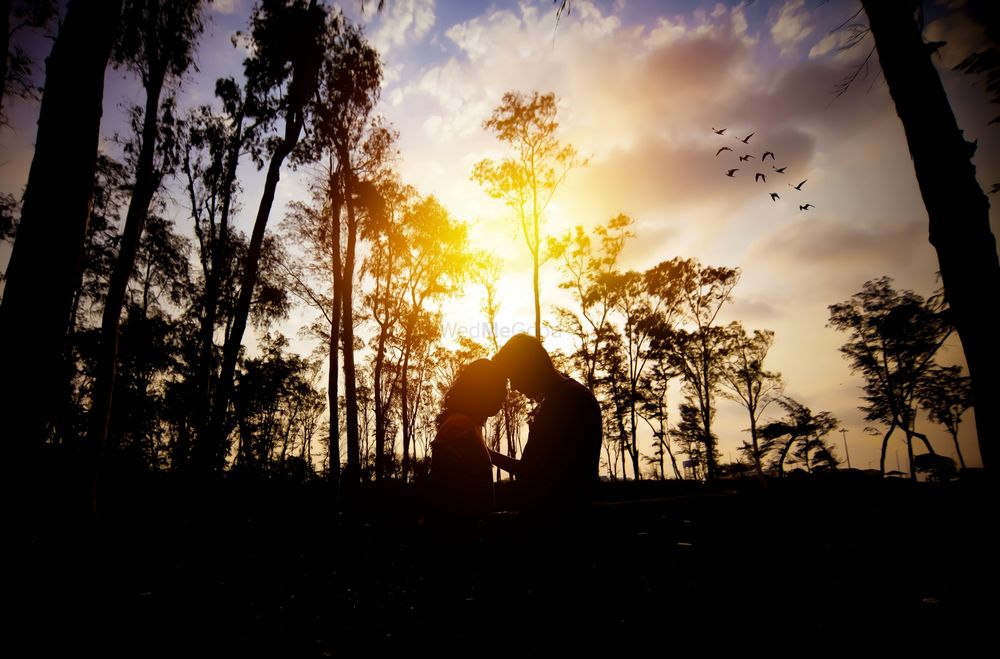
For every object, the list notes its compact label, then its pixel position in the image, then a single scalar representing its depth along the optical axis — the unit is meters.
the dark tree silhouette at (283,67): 9.98
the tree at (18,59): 5.77
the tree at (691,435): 35.38
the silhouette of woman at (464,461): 2.64
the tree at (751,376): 28.89
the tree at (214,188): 12.76
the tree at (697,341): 24.58
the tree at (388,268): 16.28
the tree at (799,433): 27.11
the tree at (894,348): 20.94
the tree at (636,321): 23.50
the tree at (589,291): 19.95
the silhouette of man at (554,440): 2.52
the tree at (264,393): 26.66
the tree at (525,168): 16.66
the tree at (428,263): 18.42
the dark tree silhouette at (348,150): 11.82
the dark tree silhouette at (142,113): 6.88
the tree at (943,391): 23.77
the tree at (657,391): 26.66
